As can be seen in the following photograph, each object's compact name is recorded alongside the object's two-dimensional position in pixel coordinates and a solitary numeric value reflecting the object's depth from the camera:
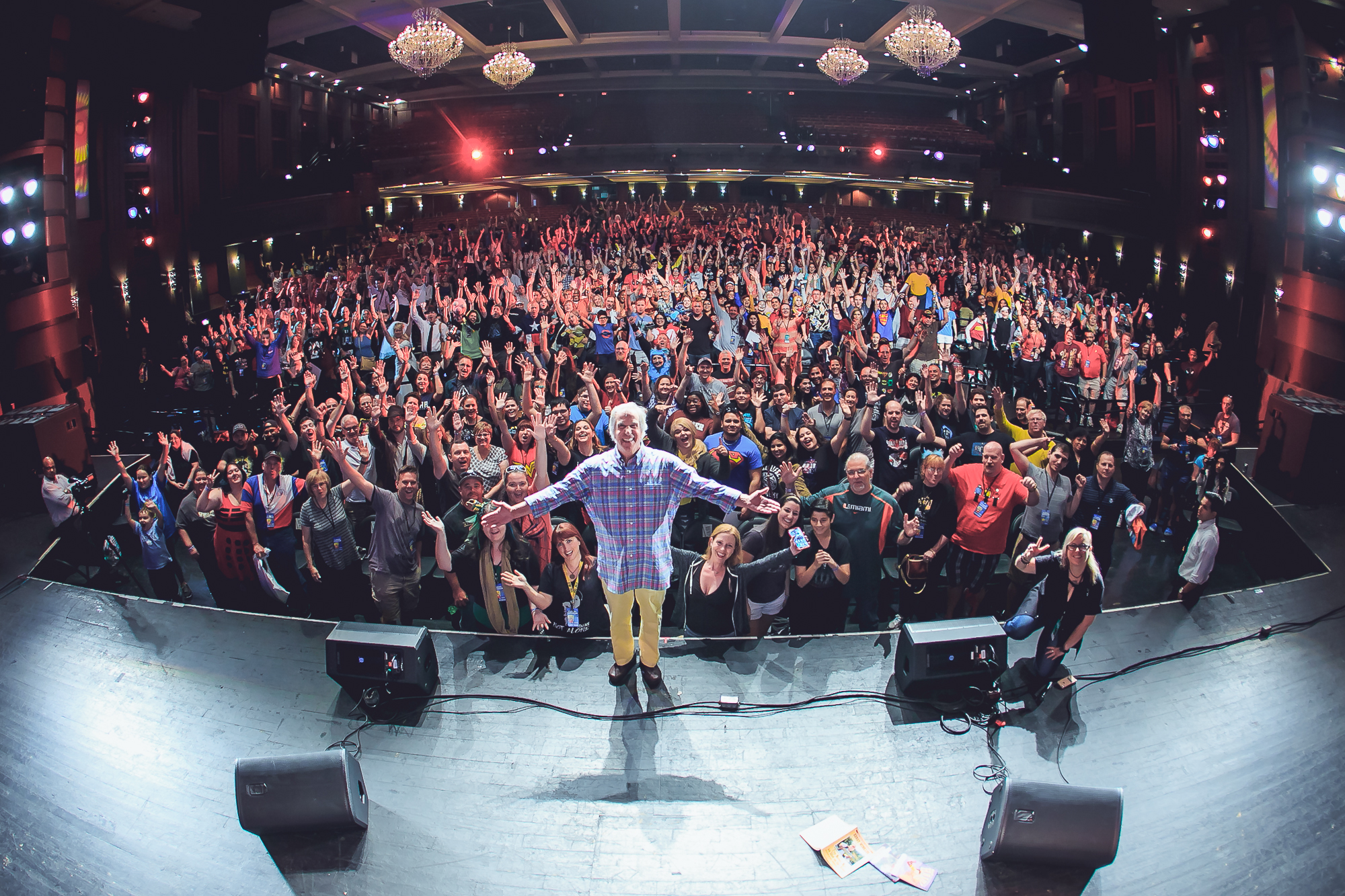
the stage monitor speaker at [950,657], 3.00
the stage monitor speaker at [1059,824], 2.26
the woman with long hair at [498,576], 3.46
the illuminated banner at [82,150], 7.36
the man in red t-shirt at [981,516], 3.81
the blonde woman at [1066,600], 3.11
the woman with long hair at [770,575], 3.39
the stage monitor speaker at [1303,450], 5.82
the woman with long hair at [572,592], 3.35
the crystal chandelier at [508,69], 10.55
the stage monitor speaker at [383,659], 3.03
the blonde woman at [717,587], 3.31
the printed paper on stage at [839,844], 2.37
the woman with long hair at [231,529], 3.96
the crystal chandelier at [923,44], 9.09
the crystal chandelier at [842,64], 10.48
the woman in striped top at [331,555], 3.74
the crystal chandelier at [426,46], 9.04
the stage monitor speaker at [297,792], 2.43
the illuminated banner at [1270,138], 7.08
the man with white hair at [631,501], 2.80
